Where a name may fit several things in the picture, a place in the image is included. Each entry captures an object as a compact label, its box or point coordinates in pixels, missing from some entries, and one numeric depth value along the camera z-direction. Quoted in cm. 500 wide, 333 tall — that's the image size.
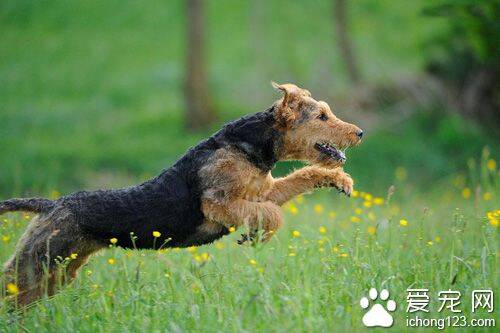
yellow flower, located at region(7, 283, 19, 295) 964
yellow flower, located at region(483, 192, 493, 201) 1529
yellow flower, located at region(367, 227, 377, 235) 1186
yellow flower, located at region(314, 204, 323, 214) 1698
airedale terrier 1147
